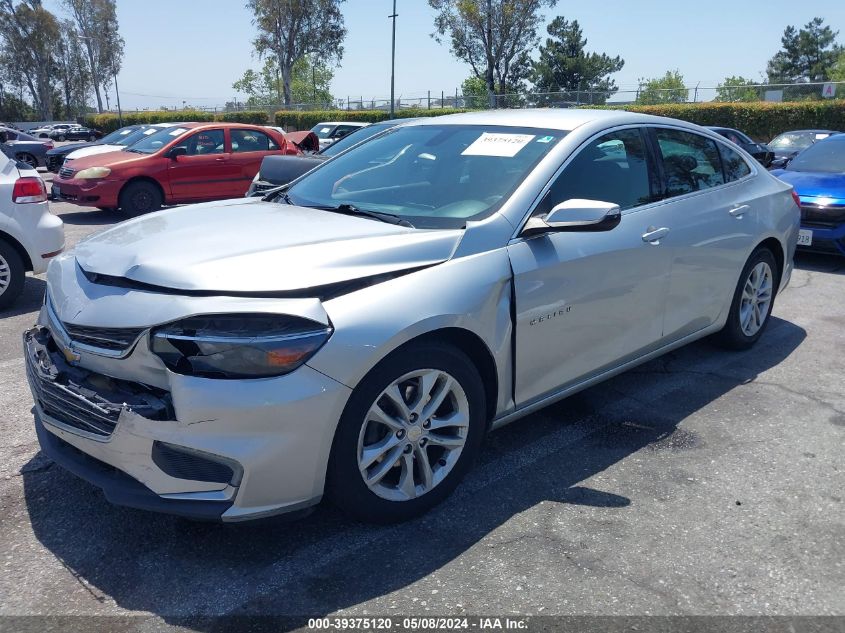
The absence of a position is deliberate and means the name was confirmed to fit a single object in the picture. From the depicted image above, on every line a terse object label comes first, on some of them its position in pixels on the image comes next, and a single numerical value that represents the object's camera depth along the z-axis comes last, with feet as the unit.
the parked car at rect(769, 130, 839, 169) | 57.11
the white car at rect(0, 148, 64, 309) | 20.24
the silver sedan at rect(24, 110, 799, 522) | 8.26
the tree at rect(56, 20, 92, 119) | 245.45
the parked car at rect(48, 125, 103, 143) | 143.43
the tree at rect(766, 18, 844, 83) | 248.32
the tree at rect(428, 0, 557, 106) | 156.87
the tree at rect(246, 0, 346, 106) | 178.19
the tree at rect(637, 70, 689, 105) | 105.40
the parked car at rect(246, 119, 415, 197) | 19.02
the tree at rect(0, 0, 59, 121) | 208.74
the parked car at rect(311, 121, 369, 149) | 59.31
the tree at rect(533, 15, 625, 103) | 209.97
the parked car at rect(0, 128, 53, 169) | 80.51
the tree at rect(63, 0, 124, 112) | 228.84
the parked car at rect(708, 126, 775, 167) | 41.14
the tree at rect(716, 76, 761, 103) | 100.42
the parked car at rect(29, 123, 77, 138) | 152.01
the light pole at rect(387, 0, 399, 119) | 126.00
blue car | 25.16
